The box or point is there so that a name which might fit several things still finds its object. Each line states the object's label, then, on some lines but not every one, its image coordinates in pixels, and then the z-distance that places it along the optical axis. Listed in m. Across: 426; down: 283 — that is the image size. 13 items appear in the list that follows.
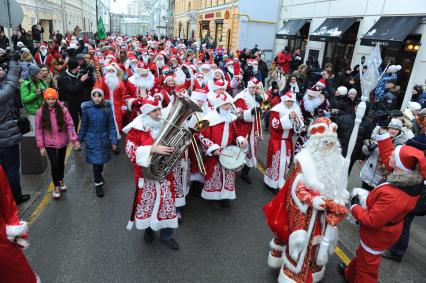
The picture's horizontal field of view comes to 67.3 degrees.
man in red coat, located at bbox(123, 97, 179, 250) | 3.87
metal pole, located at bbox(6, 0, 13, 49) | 6.63
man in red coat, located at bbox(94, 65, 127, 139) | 7.72
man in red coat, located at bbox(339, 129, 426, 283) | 3.01
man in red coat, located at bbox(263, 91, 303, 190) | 5.72
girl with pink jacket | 5.05
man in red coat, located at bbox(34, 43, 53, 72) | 13.00
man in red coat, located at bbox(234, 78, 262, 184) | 6.19
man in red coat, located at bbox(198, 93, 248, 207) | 5.20
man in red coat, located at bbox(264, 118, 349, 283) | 3.17
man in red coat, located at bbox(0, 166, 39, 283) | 2.73
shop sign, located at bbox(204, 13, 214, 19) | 32.59
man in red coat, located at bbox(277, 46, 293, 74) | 15.41
